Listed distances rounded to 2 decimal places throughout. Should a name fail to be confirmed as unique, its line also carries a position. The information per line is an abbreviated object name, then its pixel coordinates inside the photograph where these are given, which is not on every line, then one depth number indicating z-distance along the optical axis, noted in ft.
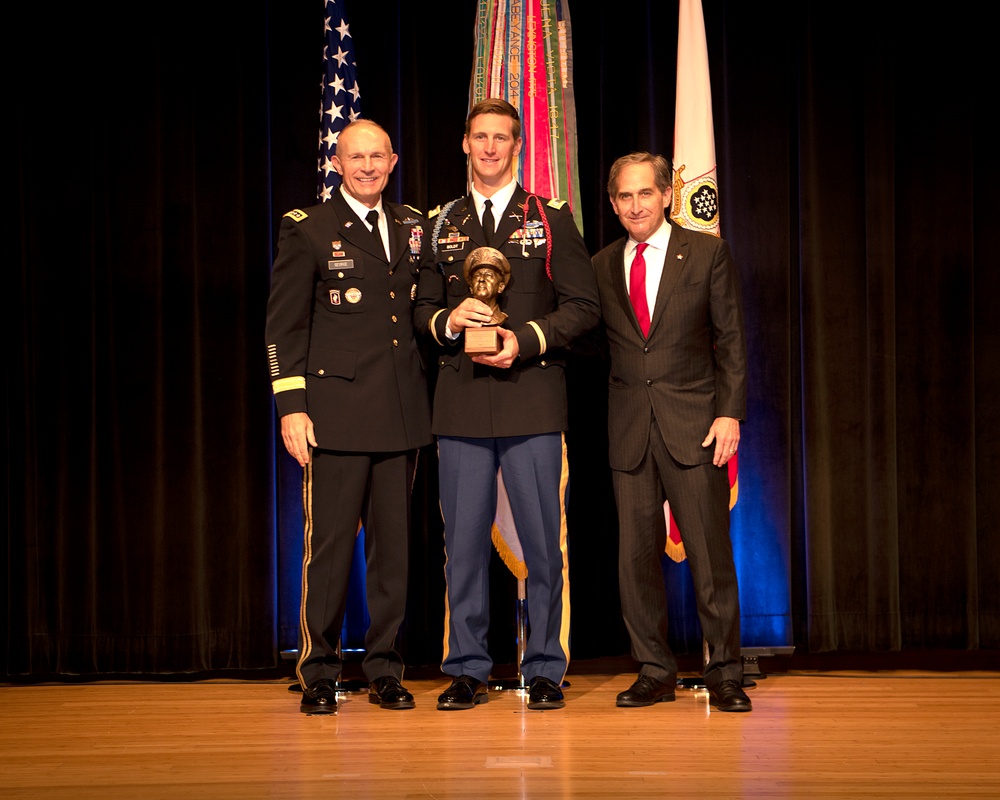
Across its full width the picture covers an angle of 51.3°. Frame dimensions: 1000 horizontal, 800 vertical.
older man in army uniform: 10.51
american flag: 12.25
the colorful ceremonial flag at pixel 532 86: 12.19
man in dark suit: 10.52
